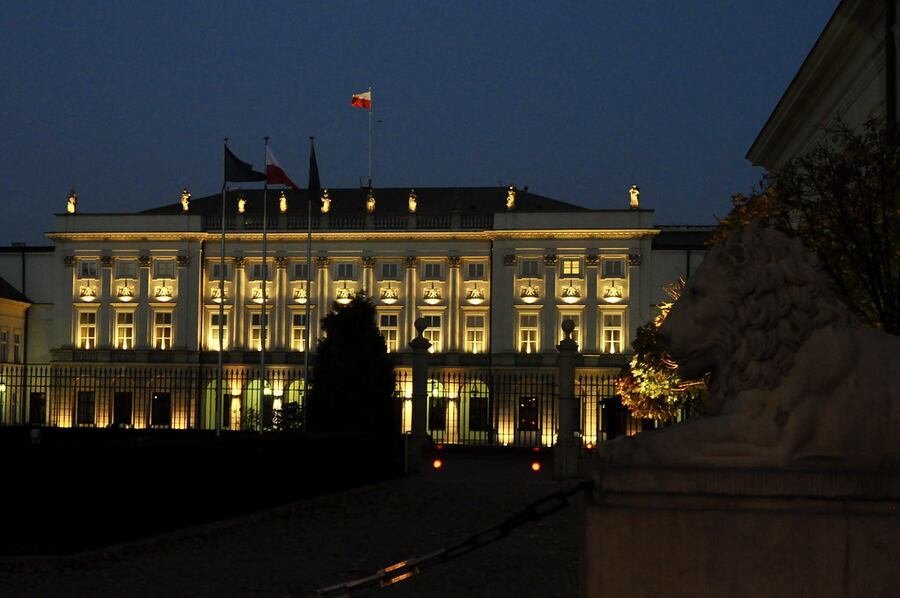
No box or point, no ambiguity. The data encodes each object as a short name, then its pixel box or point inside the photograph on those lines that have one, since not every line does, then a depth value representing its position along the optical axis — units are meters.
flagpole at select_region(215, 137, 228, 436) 32.77
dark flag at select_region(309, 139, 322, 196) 48.00
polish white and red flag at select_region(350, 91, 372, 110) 56.94
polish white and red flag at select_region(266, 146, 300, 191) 44.14
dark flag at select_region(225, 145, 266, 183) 42.31
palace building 66.62
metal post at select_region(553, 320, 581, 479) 28.44
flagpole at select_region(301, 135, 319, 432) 35.04
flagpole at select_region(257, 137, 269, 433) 43.75
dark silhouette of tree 32.94
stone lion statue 5.16
